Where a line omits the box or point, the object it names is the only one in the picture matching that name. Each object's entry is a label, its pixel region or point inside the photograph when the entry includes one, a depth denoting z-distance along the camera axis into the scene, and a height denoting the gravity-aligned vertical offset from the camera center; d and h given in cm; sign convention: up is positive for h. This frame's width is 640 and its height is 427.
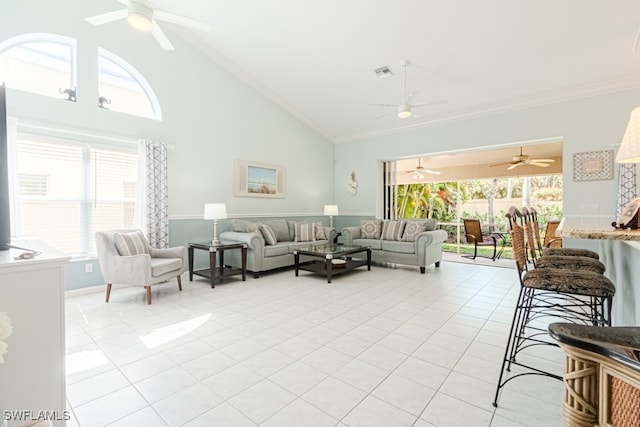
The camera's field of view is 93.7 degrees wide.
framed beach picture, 576 +63
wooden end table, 440 -82
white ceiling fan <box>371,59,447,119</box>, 444 +157
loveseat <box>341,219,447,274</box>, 538 -57
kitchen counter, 150 -39
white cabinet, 123 -56
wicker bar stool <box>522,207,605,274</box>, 208 -36
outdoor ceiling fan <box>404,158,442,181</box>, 787 +108
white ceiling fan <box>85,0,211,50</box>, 272 +186
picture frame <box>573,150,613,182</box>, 457 +72
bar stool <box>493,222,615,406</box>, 159 -39
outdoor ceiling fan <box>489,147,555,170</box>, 631 +108
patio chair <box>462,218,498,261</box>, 694 -56
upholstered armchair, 360 -66
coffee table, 473 -84
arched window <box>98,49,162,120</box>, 425 +180
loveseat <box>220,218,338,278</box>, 491 -53
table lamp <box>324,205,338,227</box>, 698 +2
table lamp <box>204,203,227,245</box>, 463 -3
